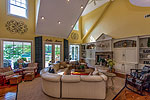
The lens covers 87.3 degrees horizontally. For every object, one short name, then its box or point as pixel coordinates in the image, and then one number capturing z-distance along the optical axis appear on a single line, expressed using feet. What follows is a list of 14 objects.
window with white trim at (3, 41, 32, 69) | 16.53
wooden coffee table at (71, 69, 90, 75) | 14.32
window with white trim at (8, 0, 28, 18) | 16.75
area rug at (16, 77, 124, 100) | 9.18
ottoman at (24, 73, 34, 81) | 14.34
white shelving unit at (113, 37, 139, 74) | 15.73
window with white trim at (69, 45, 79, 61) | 27.85
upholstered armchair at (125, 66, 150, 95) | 10.08
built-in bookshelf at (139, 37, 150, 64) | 14.70
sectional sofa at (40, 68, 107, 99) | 8.45
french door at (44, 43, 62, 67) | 21.90
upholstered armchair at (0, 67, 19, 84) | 12.84
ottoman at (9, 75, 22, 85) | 12.78
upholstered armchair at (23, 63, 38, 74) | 16.45
